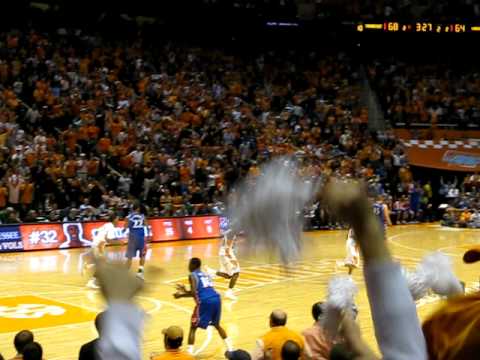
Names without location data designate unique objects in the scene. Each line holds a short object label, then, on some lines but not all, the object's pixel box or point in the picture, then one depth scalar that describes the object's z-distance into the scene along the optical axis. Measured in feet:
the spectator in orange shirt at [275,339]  22.59
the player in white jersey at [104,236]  48.71
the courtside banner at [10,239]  72.18
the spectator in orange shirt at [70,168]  82.07
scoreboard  128.98
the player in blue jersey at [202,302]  35.86
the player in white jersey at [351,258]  57.00
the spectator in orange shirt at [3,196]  75.92
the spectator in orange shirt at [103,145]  88.74
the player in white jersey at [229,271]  49.48
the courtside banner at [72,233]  72.84
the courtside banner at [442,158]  122.62
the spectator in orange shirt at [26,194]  77.87
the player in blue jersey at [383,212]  56.71
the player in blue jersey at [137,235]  56.08
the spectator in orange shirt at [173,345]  22.53
